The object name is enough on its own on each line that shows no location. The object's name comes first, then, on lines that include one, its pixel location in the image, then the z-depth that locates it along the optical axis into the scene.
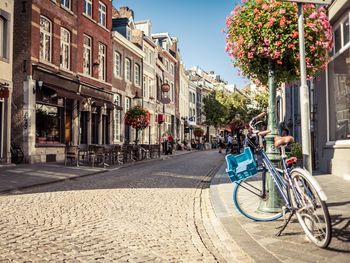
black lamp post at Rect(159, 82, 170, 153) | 25.75
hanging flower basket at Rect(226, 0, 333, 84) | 5.21
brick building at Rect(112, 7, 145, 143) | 27.30
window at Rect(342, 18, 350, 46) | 9.39
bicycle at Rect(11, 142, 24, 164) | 16.44
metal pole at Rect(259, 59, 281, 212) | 5.38
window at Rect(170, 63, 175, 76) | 45.91
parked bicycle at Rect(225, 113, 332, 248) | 3.86
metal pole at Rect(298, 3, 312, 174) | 4.62
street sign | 4.49
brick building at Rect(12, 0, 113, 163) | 17.09
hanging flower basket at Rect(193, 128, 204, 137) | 50.80
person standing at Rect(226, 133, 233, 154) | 27.13
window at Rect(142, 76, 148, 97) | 33.69
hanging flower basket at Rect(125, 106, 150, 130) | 22.22
